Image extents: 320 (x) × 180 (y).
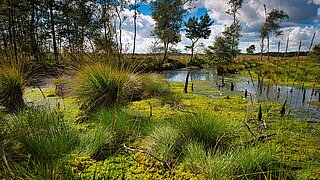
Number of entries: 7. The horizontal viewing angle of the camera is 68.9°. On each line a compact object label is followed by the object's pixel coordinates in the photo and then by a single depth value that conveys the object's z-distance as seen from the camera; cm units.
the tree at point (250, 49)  3134
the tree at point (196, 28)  3187
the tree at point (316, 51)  1510
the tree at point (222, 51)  2320
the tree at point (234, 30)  2419
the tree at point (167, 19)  2269
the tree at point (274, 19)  2283
